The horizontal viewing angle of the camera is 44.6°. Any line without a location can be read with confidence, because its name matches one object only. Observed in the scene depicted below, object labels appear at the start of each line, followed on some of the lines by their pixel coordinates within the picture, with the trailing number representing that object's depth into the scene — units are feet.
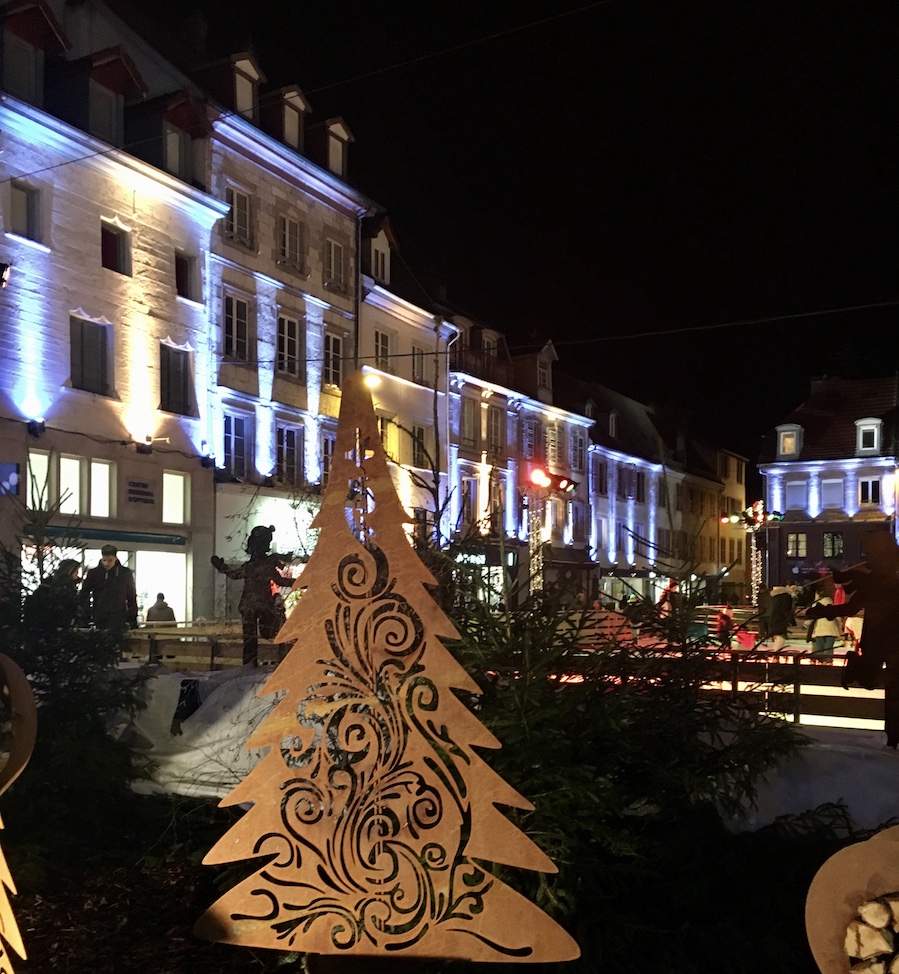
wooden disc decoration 9.18
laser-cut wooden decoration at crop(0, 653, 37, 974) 12.37
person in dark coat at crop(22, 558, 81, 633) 25.08
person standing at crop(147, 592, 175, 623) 59.73
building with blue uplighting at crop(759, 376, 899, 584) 161.79
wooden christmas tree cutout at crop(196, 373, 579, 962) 14.53
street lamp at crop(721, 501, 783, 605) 82.45
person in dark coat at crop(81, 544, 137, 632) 25.77
